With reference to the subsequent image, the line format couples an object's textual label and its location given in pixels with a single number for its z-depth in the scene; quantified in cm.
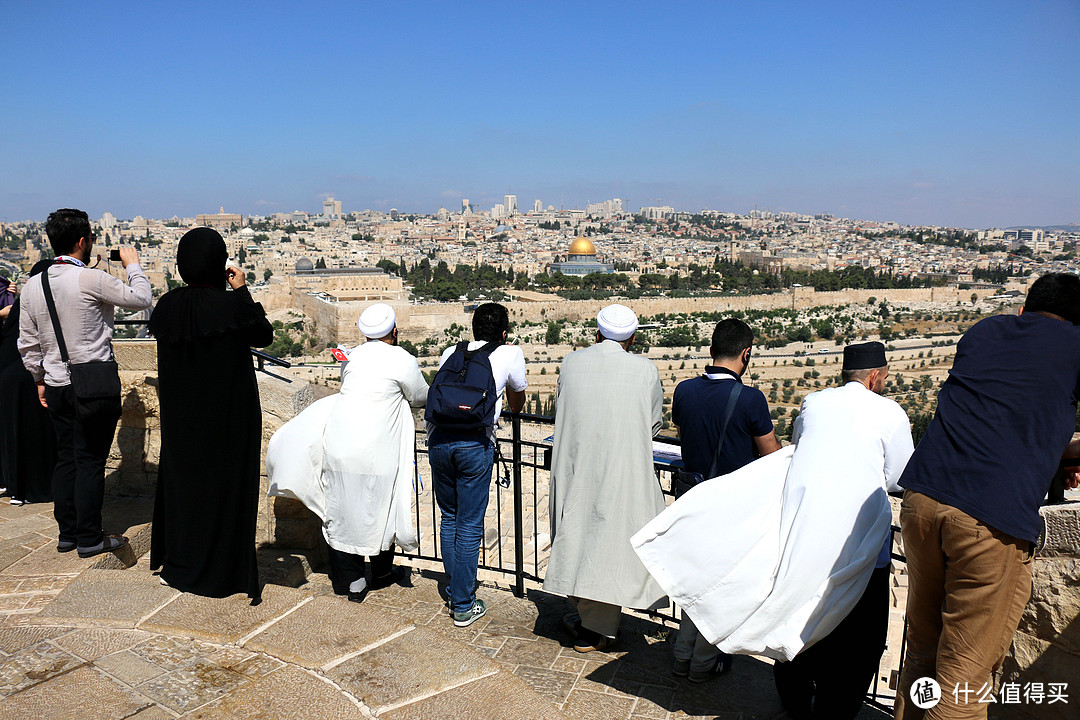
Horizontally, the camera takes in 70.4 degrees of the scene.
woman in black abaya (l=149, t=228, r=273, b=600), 233
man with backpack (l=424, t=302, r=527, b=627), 251
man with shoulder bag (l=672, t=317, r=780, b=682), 220
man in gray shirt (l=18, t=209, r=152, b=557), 265
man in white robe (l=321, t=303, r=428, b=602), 261
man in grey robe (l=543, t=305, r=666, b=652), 236
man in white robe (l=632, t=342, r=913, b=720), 187
